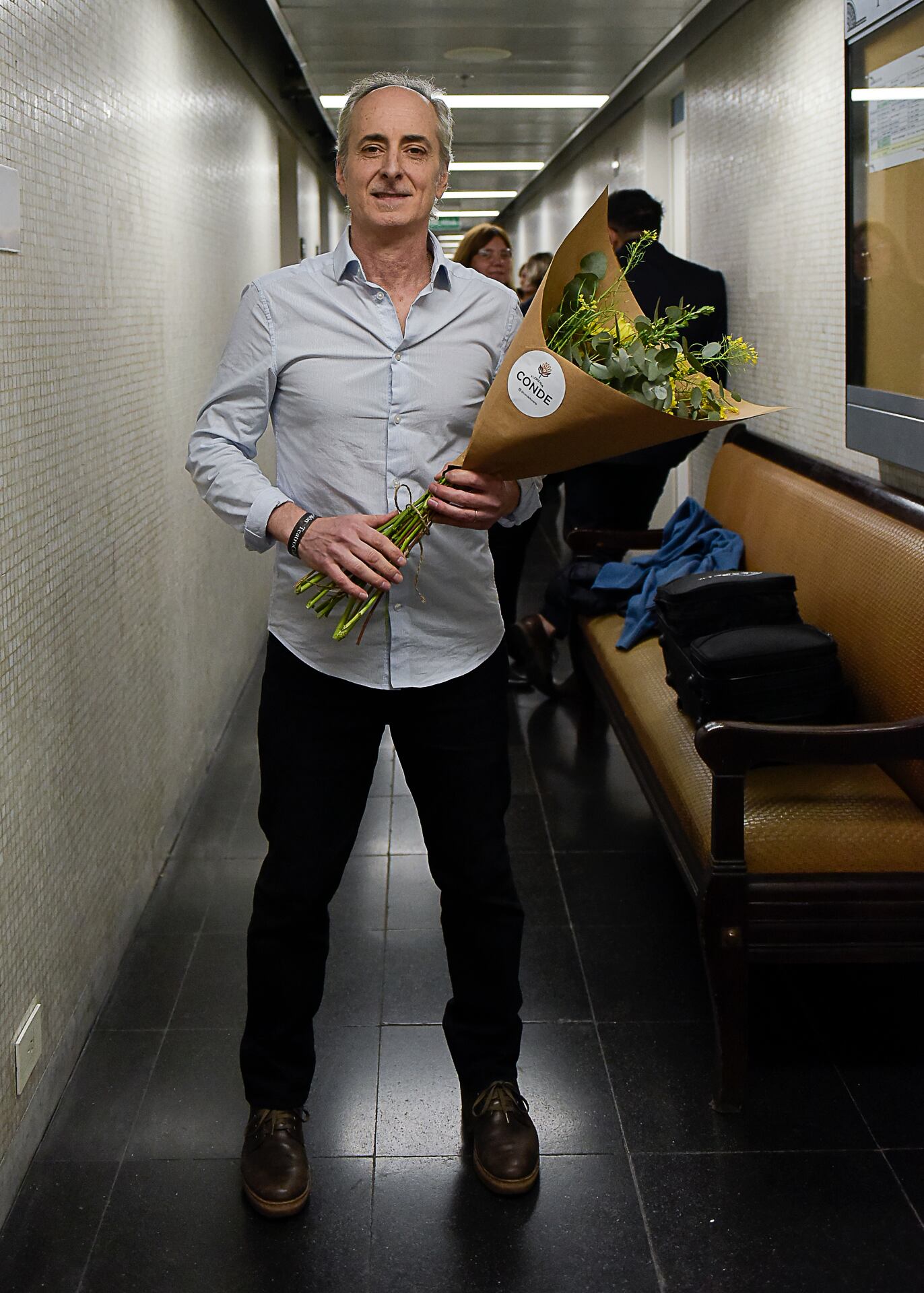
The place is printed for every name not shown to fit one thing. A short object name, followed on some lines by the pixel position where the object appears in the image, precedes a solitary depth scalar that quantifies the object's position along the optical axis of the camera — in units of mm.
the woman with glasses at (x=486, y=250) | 5184
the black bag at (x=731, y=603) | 2965
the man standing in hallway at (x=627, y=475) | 4895
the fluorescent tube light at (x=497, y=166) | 11375
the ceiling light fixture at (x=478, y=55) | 6077
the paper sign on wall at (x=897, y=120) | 2895
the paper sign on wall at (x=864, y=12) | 2980
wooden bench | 2352
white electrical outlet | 2186
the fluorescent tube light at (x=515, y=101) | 7570
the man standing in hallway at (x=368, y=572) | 1928
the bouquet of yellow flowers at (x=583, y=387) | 1775
